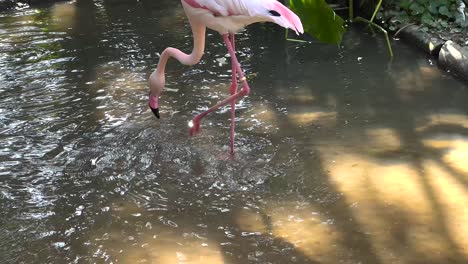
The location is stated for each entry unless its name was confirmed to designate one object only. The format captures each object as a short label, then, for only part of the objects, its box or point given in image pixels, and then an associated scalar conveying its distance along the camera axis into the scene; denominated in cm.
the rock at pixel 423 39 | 522
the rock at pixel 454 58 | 468
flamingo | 324
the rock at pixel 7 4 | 766
